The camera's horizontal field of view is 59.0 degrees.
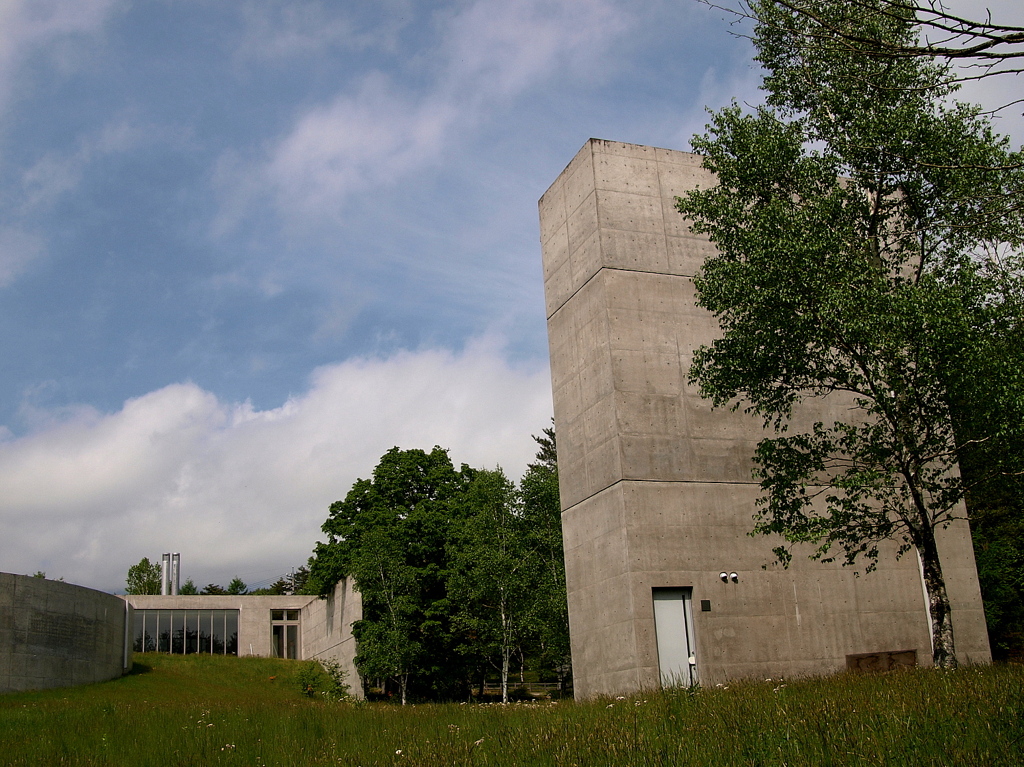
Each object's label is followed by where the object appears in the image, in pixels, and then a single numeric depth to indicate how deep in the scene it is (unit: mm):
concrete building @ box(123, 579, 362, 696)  59062
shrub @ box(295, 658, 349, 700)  43094
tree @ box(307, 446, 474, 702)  37781
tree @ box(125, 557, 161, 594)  74938
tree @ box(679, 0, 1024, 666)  14680
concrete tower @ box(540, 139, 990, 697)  19047
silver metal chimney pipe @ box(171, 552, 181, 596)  65688
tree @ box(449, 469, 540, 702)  34719
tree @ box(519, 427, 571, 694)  34344
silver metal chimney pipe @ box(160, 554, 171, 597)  65562
